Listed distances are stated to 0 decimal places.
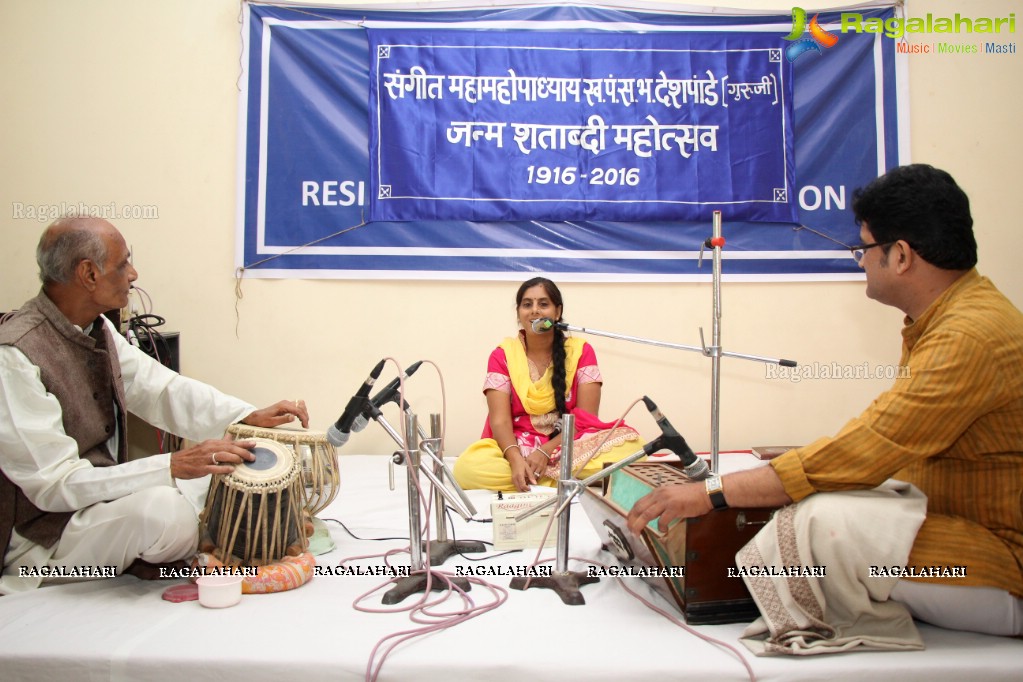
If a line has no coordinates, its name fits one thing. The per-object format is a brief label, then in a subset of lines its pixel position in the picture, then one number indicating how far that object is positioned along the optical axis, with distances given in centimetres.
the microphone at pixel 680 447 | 138
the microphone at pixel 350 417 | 154
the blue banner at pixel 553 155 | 377
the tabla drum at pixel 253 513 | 181
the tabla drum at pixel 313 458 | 208
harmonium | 148
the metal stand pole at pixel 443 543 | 194
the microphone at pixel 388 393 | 160
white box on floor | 199
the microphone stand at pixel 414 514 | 161
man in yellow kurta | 140
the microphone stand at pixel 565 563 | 161
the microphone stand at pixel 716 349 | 254
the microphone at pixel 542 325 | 261
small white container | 160
